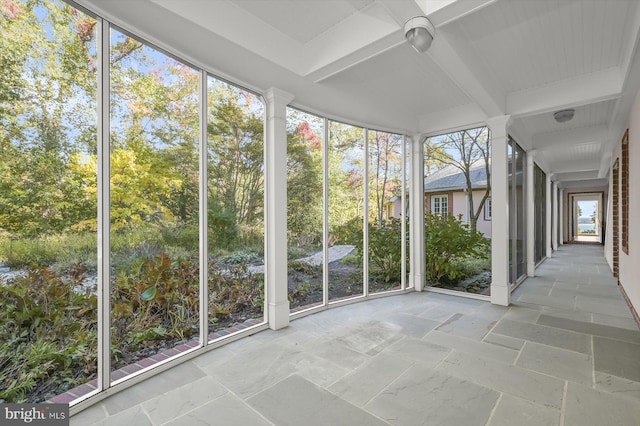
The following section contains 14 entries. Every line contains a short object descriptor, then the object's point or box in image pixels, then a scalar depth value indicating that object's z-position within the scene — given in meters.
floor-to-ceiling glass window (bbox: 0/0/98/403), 1.64
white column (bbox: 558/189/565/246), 11.52
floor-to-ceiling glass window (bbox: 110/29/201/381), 2.13
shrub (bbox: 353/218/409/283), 4.70
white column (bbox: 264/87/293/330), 3.16
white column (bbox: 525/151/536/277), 5.80
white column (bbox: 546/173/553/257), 8.29
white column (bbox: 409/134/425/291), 4.80
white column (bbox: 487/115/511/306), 4.01
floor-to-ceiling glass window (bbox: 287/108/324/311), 3.55
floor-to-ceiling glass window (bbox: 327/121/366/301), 3.99
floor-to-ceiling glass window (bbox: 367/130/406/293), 4.47
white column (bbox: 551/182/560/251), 9.49
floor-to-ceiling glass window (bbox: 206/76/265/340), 2.78
